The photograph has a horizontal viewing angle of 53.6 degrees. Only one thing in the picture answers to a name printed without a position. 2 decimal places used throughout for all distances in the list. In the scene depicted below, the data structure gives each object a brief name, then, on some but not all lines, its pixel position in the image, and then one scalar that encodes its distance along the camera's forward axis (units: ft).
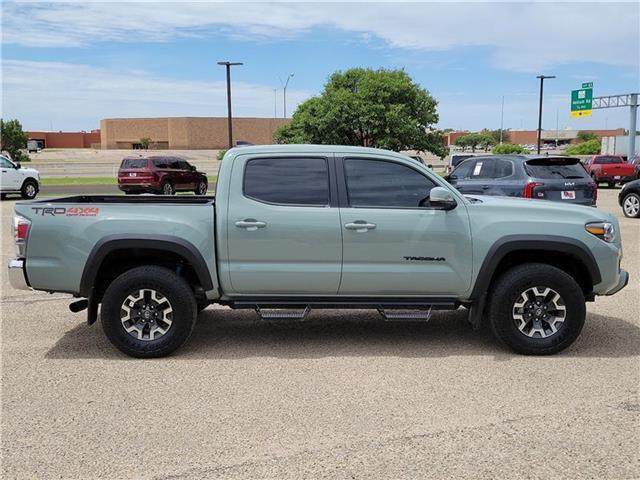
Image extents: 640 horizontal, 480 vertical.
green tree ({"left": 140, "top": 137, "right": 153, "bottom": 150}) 355.77
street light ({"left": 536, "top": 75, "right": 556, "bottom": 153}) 160.10
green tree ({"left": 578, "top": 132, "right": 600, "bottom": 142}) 426.02
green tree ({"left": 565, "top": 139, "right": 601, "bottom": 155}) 257.34
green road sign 166.36
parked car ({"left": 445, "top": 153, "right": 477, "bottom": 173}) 100.70
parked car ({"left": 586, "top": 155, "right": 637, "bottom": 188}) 104.47
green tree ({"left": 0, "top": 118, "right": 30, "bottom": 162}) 268.62
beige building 358.43
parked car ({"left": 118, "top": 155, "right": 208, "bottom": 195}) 86.33
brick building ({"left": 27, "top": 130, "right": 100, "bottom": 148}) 415.64
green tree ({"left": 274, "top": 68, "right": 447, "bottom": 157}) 118.11
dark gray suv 38.32
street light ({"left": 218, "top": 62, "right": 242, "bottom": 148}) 121.08
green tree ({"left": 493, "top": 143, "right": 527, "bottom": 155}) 200.85
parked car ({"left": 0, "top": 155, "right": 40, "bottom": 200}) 74.90
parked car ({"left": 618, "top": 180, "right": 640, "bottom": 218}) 55.11
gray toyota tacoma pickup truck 17.99
